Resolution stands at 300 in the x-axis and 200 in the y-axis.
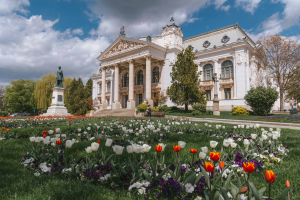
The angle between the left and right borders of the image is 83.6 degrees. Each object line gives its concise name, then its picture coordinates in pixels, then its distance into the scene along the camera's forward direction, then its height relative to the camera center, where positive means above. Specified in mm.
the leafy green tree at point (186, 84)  25000 +3288
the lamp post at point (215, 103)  22023 +313
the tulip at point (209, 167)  1507 -557
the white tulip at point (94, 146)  2500 -617
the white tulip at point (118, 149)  2284 -600
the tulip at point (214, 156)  1644 -501
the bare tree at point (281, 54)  27700 +8682
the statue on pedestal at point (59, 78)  26891 +4338
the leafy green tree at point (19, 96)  55688 +3168
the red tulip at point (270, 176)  1282 -549
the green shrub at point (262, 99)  20703 +809
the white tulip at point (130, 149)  2326 -607
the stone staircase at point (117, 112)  28328 -1252
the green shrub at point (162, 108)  27677 -454
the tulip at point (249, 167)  1409 -532
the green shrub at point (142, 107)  27441 -295
